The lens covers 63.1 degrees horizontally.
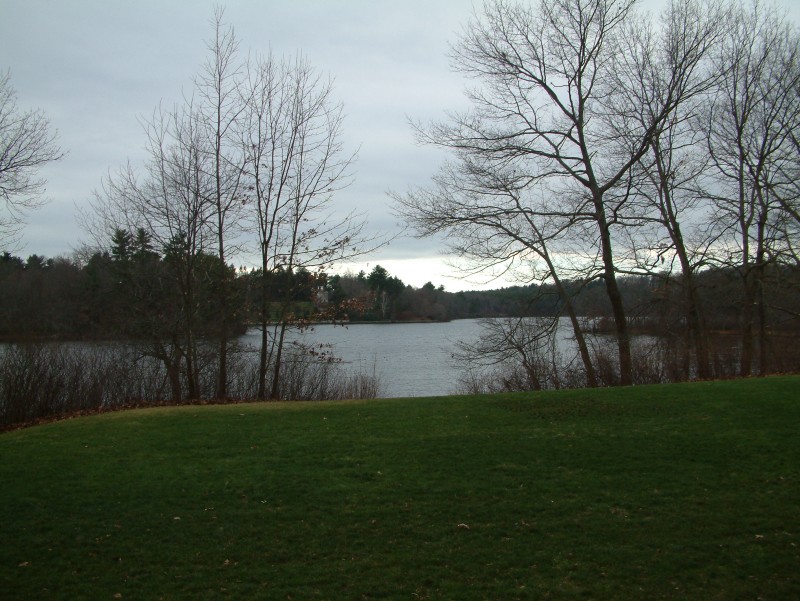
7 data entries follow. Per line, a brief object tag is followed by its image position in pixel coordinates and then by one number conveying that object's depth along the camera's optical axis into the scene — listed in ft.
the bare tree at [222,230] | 50.83
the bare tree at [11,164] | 40.78
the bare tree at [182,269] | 49.75
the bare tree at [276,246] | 52.06
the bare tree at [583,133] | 55.36
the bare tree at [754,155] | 63.00
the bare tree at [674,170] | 56.75
